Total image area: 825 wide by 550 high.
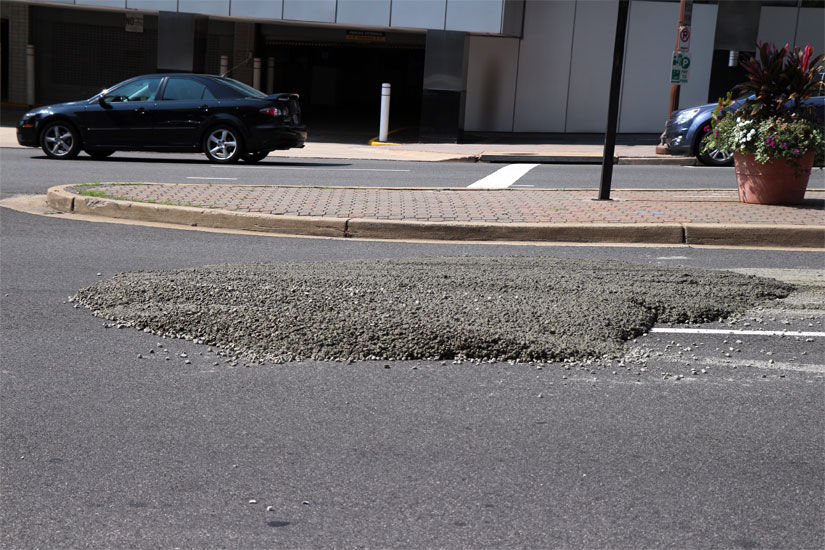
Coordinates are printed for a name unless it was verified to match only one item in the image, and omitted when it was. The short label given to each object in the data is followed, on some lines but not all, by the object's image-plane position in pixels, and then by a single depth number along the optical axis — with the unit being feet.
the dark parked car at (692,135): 58.34
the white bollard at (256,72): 94.02
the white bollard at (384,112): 72.35
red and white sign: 63.52
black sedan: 54.13
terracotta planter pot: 35.19
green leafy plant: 33.99
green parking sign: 63.87
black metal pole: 34.99
